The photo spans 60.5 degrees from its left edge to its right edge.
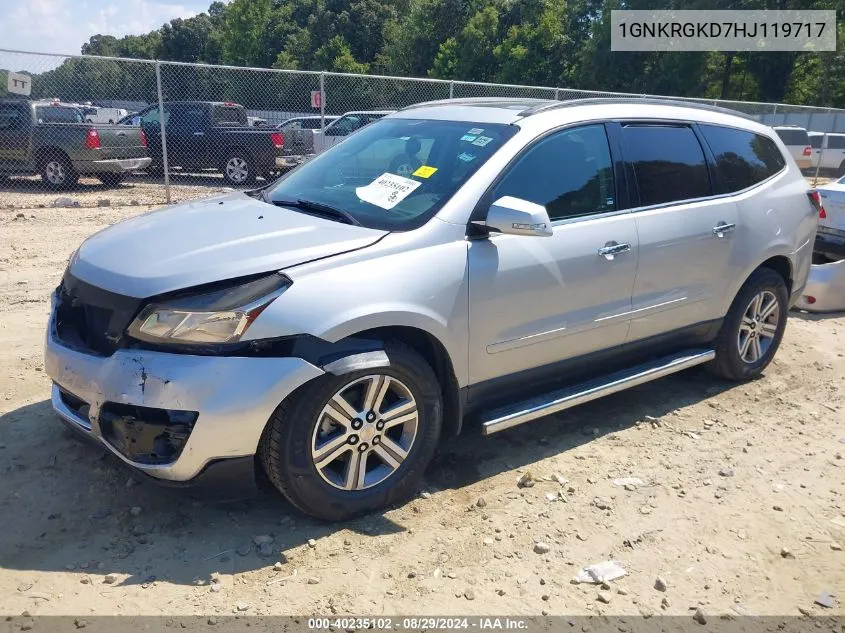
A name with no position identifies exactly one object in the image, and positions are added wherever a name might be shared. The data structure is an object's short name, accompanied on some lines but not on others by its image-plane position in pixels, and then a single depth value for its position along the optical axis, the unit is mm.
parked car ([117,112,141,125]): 16906
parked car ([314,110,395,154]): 14867
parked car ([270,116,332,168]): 15320
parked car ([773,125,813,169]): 18625
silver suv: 2875
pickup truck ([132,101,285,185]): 14539
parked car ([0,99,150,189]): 12469
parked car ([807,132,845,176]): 21531
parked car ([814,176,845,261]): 7203
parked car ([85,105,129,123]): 24938
